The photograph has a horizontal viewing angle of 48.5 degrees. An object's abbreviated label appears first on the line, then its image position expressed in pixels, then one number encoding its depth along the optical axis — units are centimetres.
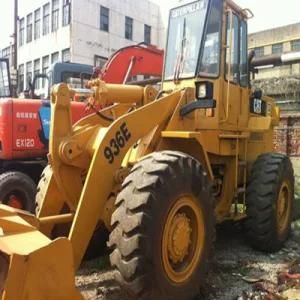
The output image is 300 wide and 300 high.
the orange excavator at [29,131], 521
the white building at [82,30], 2539
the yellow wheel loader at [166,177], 238
